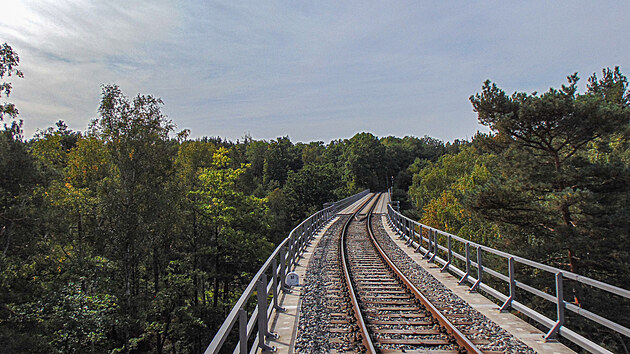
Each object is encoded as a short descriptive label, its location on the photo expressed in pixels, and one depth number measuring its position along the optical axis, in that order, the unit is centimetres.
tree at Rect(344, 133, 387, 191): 10375
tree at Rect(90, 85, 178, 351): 1862
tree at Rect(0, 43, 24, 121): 1222
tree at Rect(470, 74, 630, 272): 1358
